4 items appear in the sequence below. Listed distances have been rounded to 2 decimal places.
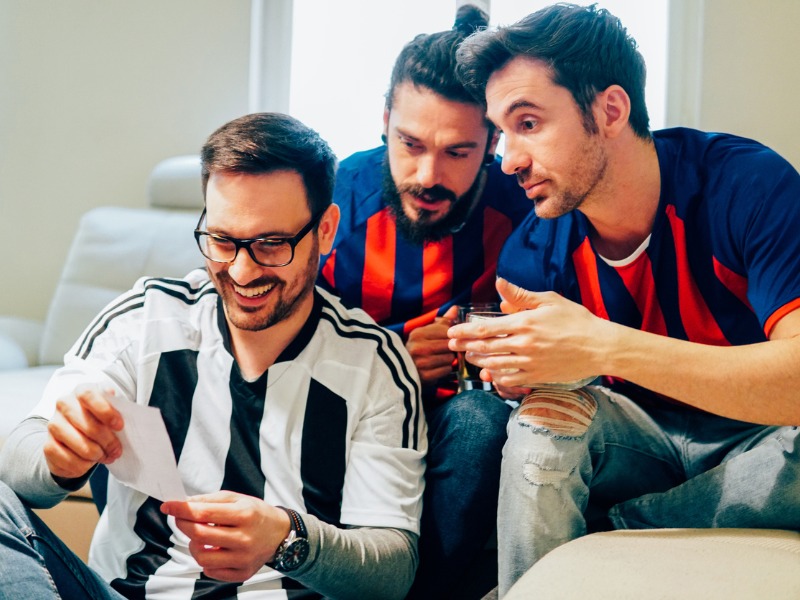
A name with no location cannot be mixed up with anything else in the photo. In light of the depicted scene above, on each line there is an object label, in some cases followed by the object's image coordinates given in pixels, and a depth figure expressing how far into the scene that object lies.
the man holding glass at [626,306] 1.33
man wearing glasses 1.31
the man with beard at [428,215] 1.76
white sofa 2.59
